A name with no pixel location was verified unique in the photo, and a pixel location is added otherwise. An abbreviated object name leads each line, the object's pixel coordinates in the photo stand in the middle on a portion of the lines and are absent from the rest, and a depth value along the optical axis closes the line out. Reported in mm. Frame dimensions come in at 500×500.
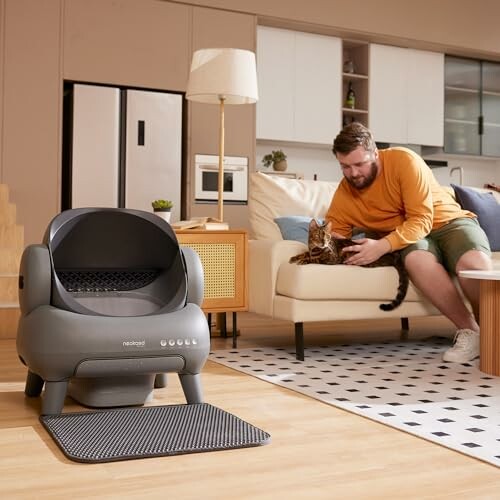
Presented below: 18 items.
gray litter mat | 1784
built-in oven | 5641
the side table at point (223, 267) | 3475
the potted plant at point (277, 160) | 6172
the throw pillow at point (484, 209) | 4117
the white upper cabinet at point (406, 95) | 6492
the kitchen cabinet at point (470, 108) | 6906
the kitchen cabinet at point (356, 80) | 6496
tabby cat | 3232
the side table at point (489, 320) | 2887
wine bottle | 6504
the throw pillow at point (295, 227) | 3607
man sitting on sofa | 3285
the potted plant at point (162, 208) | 3563
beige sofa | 3230
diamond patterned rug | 2064
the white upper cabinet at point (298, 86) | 6000
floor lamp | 3697
